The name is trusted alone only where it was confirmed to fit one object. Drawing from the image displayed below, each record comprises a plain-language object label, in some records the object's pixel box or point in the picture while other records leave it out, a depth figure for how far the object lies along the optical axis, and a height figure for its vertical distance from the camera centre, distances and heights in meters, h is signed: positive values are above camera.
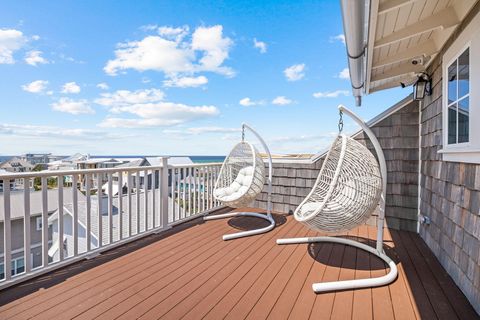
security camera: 3.16 +1.23
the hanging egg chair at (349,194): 2.38 -0.38
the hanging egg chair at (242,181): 3.61 -0.42
